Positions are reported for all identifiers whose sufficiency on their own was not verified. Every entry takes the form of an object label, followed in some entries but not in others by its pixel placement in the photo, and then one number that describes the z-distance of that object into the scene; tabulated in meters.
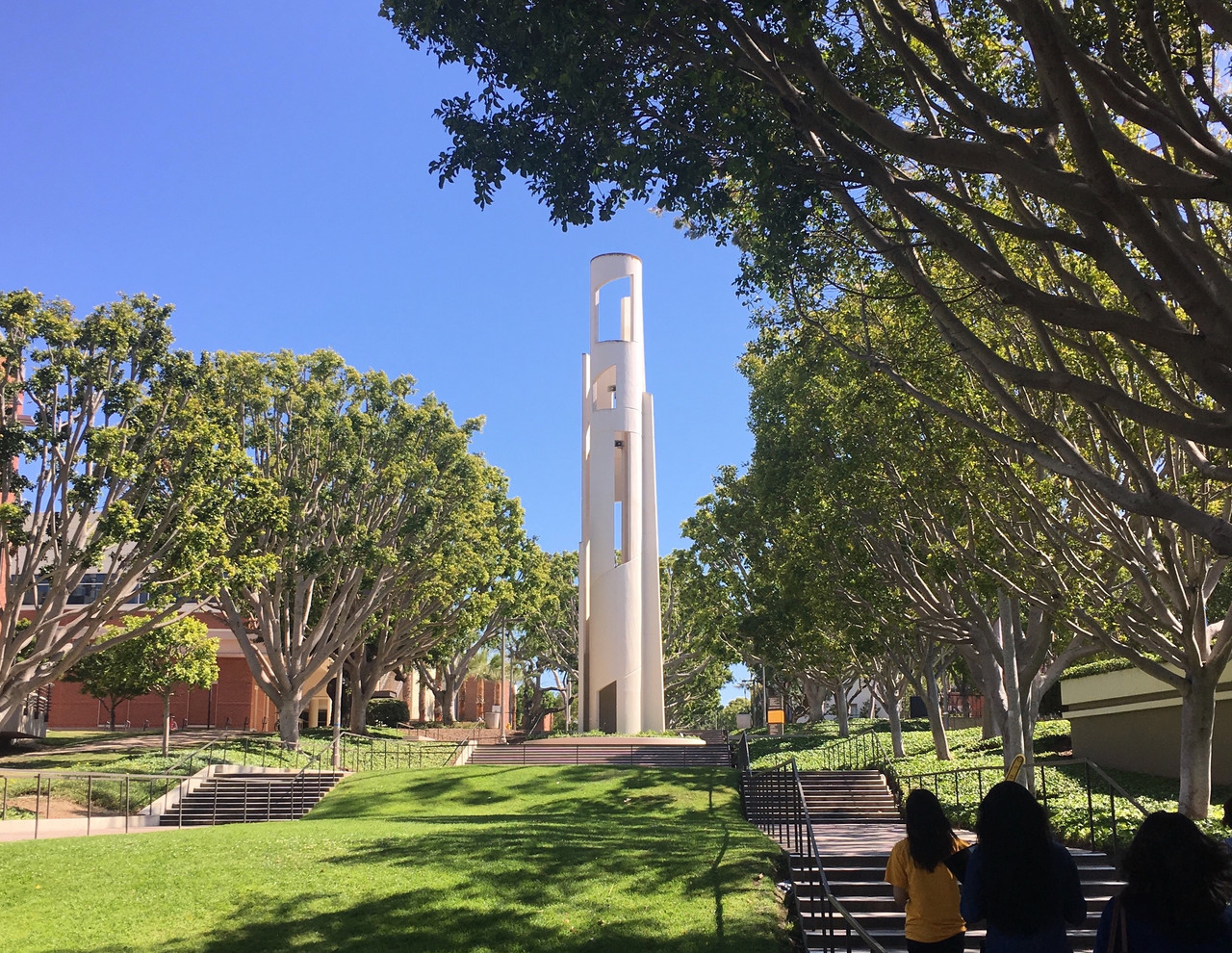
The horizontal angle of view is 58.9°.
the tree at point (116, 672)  30.70
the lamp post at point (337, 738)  31.49
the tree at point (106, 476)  23.36
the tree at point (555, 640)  59.16
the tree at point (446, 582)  36.91
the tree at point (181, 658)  28.95
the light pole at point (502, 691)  43.75
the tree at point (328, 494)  33.41
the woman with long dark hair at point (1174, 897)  3.80
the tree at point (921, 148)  6.35
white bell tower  42.88
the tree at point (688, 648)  46.00
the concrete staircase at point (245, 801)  24.27
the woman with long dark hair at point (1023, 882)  4.53
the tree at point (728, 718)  73.31
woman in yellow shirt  5.41
